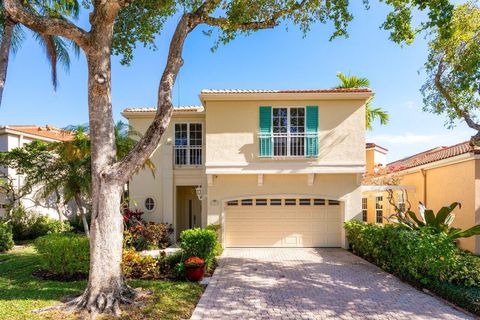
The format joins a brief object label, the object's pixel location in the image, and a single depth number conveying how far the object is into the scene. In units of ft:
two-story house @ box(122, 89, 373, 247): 43.62
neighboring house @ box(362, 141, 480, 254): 41.93
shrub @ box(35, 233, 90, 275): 30.78
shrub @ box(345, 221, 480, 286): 26.81
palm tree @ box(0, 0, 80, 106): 29.69
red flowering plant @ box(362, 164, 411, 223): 57.00
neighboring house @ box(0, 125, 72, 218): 55.21
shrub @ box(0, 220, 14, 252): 44.04
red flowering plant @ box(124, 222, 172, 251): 44.21
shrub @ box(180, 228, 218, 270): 32.76
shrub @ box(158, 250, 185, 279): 31.83
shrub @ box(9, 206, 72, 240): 53.16
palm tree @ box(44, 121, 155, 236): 39.06
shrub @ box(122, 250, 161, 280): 30.45
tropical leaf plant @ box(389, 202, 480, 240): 30.63
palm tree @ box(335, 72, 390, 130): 60.64
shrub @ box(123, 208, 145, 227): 46.31
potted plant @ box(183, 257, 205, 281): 29.60
